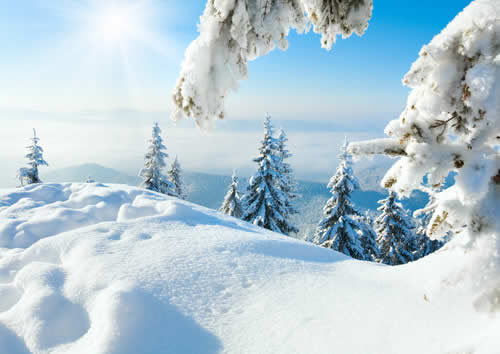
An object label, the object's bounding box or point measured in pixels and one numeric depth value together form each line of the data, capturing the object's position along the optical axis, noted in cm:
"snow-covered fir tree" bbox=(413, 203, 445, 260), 2382
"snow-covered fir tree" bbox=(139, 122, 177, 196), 2414
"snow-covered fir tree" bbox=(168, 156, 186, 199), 2967
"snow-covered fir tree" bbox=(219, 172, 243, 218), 2283
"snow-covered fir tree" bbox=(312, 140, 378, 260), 1888
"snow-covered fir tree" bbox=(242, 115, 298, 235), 1881
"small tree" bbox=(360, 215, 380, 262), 2061
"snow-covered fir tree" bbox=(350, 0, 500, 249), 130
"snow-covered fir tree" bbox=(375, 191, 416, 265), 2222
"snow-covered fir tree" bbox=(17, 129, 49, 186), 2464
